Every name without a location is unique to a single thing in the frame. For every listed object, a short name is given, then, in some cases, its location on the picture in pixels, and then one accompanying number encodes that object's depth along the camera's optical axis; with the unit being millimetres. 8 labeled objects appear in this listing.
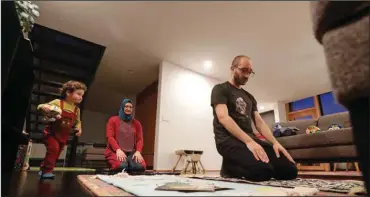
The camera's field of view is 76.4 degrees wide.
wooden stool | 2176
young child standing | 1010
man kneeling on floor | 780
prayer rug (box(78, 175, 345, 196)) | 437
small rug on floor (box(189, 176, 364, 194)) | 517
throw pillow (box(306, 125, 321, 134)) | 1815
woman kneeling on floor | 1388
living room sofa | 1420
